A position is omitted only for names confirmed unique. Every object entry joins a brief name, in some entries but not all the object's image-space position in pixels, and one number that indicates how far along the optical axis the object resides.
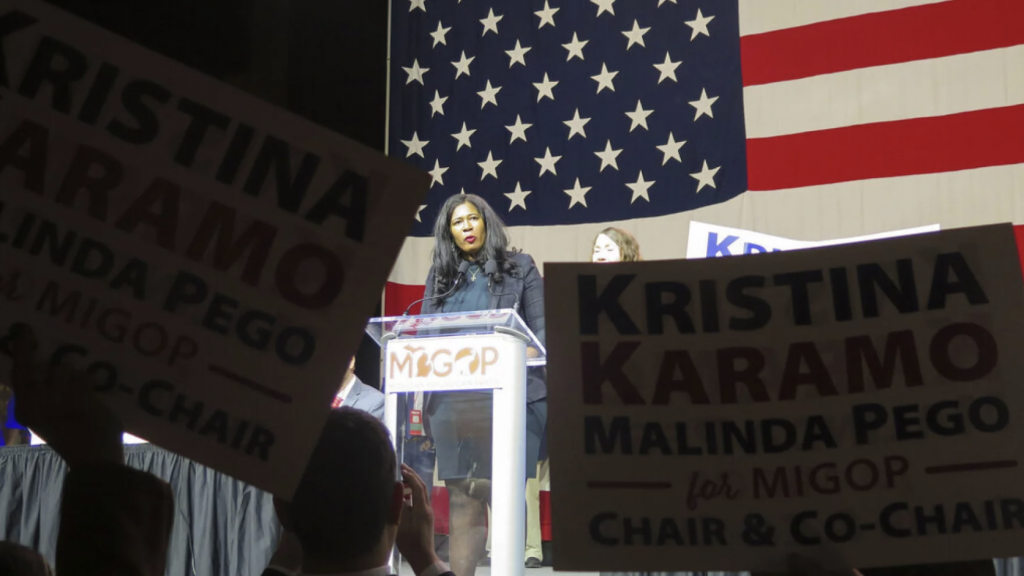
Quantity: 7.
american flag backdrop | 4.88
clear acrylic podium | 2.69
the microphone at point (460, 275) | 3.78
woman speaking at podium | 2.75
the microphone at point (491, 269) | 3.69
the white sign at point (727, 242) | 3.75
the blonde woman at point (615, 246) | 4.09
